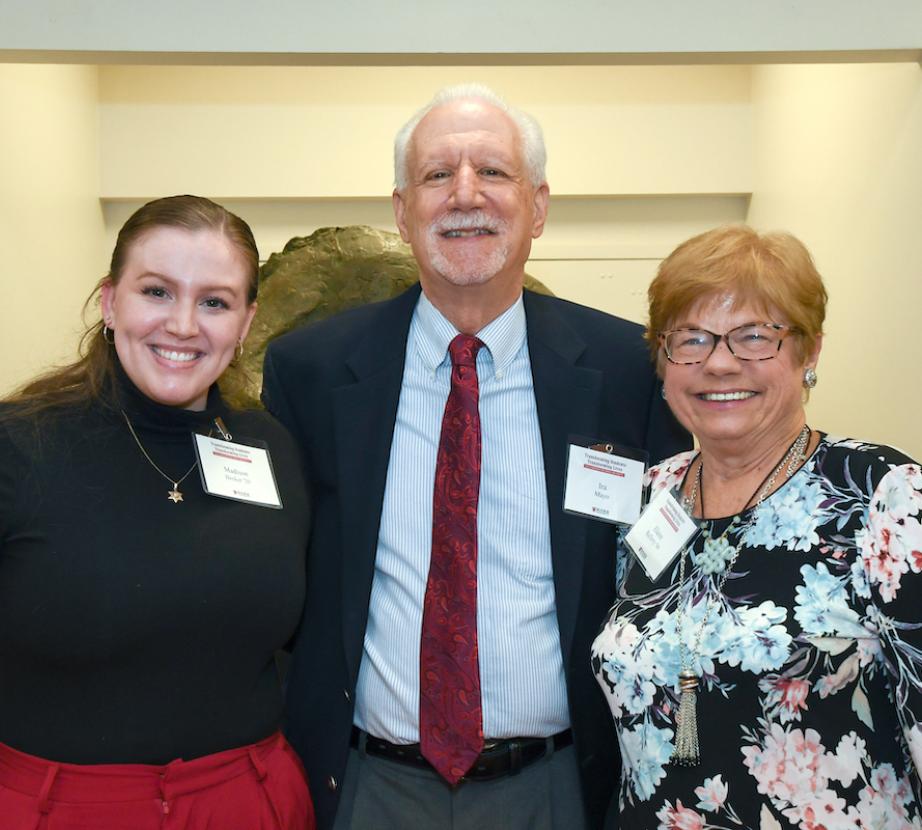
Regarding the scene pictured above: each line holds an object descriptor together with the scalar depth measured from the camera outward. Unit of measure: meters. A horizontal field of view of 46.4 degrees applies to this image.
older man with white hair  1.87
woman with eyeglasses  1.45
